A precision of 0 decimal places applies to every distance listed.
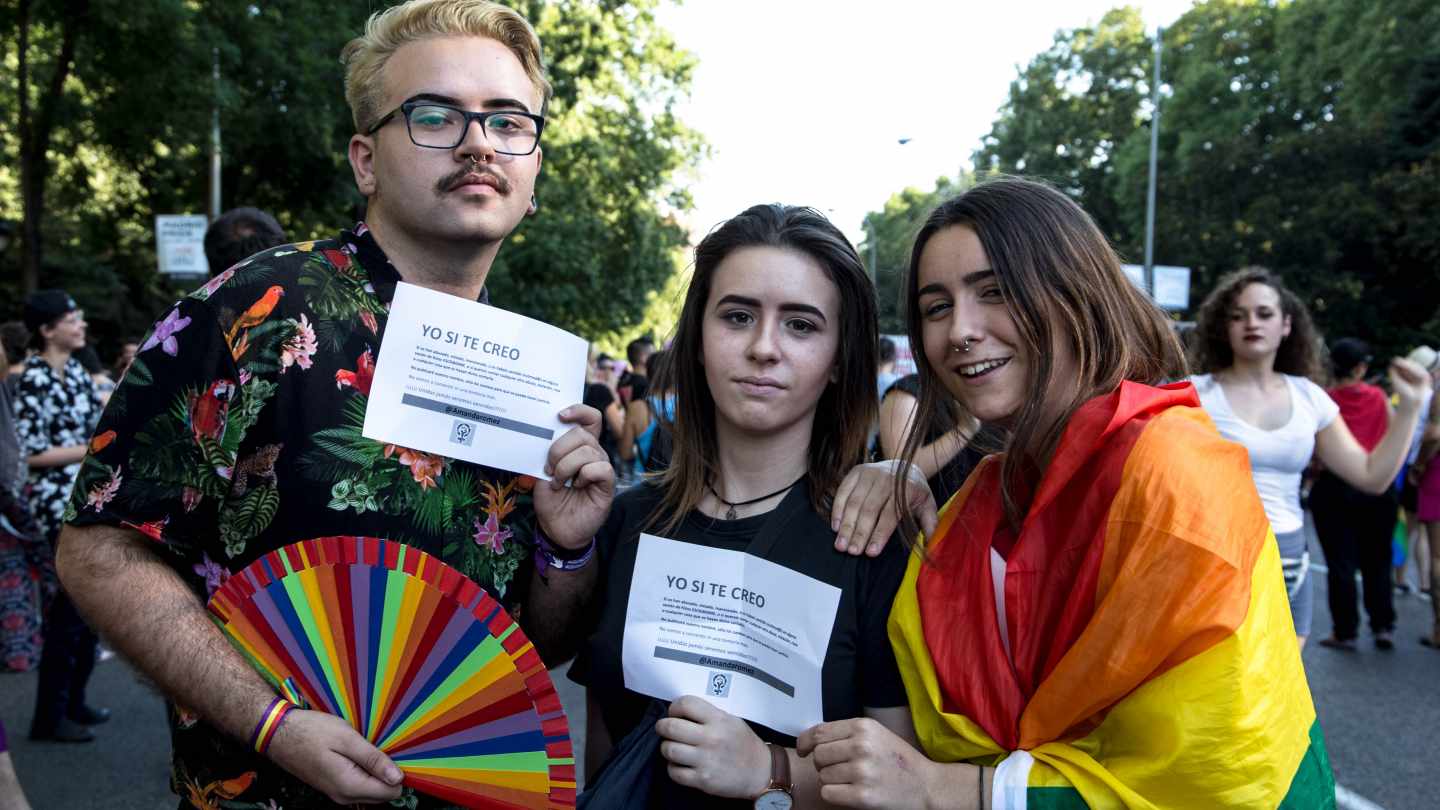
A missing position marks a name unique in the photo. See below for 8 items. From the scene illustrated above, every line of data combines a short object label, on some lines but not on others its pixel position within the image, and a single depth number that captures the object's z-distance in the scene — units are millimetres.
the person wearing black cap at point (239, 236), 3971
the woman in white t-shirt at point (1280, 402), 4188
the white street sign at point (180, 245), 12781
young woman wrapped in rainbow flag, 1430
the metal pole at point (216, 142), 13297
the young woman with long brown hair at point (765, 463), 1816
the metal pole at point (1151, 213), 26328
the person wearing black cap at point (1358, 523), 7090
